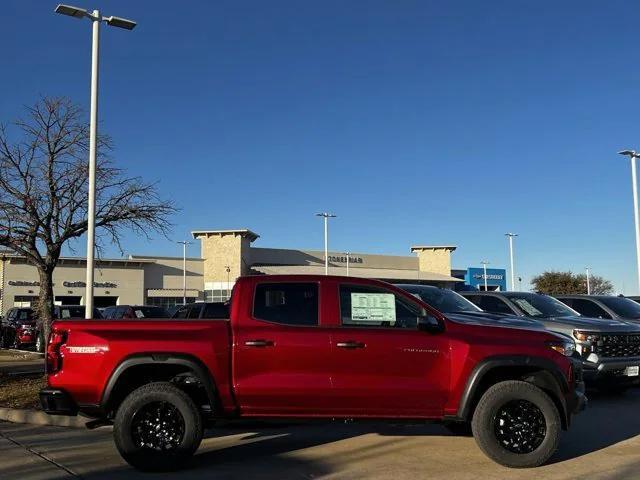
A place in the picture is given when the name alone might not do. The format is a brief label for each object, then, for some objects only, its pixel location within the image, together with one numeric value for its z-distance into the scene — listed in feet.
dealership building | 216.54
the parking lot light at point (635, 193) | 97.44
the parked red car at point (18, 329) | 75.72
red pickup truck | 21.66
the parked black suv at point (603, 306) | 46.85
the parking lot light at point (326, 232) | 212.84
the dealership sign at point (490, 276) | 343.46
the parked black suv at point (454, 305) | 29.22
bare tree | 42.68
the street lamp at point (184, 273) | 225.60
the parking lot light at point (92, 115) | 38.55
